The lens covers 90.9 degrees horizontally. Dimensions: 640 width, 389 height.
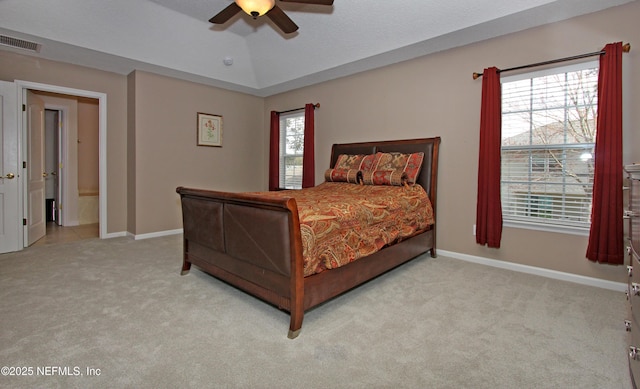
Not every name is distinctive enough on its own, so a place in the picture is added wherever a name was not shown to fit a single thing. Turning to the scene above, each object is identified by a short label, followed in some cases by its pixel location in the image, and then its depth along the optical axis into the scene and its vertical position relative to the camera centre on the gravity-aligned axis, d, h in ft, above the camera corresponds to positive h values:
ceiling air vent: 11.83 +5.37
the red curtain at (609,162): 8.87 +0.76
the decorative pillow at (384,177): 12.18 +0.34
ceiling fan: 8.18 +5.12
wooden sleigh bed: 6.60 -1.79
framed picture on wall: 17.87 +3.14
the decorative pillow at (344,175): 13.35 +0.44
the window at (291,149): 19.11 +2.21
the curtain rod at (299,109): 17.31 +4.46
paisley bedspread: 7.00 -0.92
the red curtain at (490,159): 11.06 +1.00
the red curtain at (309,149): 17.43 +2.00
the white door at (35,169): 13.92 +0.58
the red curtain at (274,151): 19.61 +2.09
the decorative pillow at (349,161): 14.16 +1.10
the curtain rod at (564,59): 8.96 +4.05
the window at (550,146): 9.85 +1.37
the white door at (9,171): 12.66 +0.43
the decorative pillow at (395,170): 12.28 +0.65
